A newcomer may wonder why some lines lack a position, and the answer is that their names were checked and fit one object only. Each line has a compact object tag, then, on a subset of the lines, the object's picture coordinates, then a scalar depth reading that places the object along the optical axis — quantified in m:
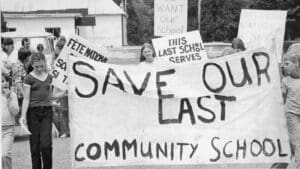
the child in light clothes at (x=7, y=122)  7.32
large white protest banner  7.47
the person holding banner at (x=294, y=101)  7.65
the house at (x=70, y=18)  54.47
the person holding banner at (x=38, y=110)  7.85
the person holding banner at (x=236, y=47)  11.62
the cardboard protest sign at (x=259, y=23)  15.80
